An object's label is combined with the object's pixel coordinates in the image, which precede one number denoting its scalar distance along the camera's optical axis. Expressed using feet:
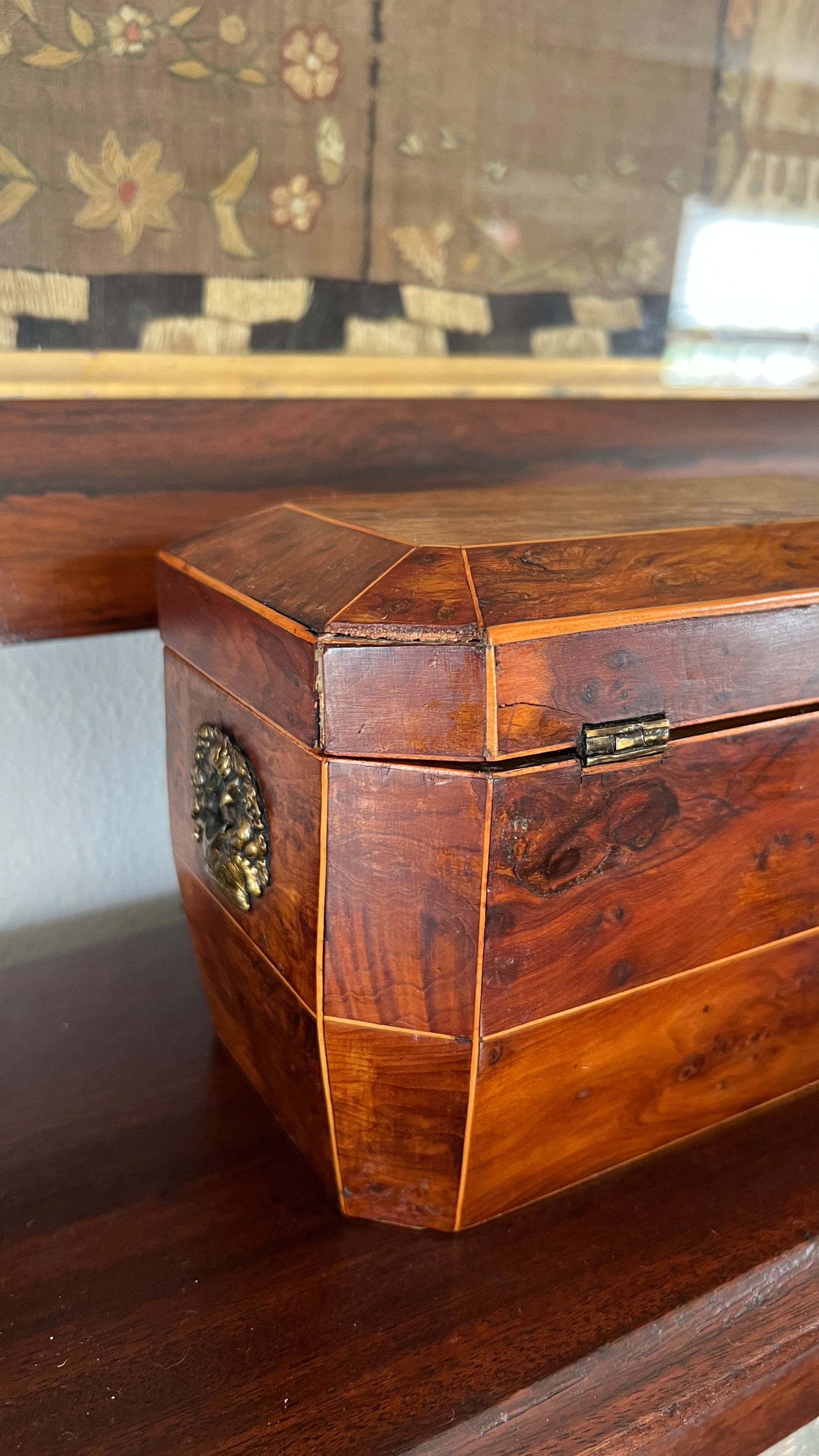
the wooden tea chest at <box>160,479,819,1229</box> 1.73
